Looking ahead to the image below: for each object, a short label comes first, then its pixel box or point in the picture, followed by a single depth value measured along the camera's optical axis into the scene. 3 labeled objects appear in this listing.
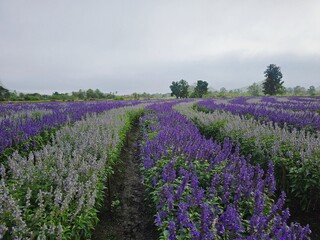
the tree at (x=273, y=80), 66.56
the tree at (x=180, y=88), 71.75
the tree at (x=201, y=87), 69.62
